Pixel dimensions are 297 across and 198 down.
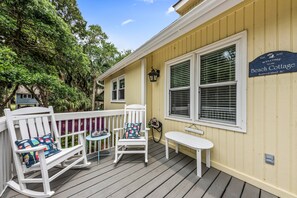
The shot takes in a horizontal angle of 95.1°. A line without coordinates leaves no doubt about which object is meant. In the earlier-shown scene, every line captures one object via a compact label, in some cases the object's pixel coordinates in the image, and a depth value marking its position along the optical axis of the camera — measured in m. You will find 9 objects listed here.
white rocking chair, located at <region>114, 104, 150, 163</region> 3.42
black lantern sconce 4.09
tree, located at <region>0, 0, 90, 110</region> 3.20
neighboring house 16.12
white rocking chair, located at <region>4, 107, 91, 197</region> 1.72
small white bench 2.22
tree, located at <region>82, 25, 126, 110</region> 10.77
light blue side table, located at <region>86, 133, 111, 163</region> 2.68
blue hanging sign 1.67
